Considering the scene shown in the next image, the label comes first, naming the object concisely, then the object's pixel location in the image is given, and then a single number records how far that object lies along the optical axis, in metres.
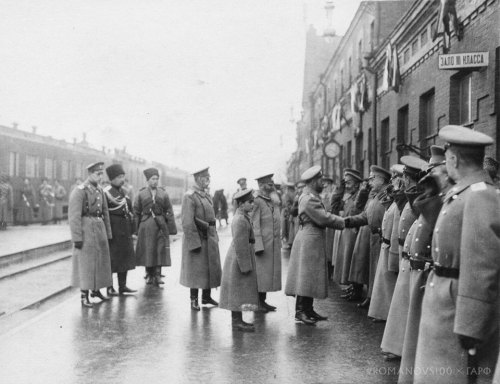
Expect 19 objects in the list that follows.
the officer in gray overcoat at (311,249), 6.63
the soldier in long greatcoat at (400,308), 4.70
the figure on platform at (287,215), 16.36
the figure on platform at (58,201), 27.00
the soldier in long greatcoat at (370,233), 7.23
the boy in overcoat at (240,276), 6.40
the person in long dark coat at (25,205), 24.04
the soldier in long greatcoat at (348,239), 8.50
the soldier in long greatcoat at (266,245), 7.77
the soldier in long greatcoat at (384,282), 5.94
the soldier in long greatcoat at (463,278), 3.11
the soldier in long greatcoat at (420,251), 3.90
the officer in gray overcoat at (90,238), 7.85
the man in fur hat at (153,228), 9.73
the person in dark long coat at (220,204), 25.35
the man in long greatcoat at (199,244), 7.66
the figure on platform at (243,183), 16.04
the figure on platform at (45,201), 25.48
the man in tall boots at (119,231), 8.77
